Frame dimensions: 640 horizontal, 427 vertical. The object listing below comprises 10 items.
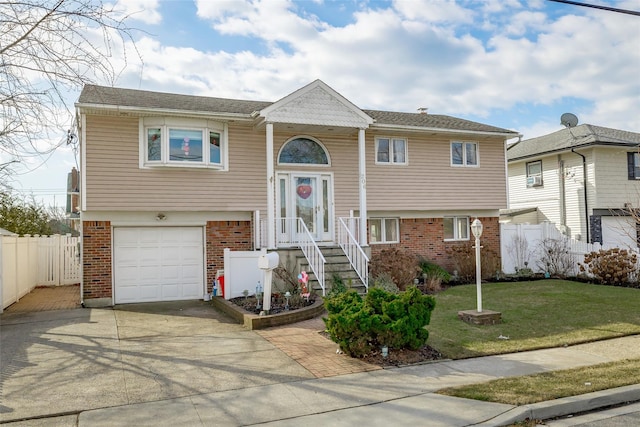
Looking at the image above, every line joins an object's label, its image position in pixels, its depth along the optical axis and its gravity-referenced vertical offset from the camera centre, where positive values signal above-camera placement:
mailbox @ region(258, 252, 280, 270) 9.57 -0.45
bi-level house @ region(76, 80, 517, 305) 12.52 +1.65
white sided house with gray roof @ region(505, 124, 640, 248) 19.27 +2.18
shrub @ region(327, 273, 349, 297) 11.50 -1.19
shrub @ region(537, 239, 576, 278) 16.75 -0.90
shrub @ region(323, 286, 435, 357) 7.02 -1.29
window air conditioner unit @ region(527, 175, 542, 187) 21.80 +2.48
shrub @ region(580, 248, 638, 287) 14.81 -1.13
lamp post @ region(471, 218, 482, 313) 9.41 -0.01
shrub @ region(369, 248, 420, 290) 12.95 -0.86
